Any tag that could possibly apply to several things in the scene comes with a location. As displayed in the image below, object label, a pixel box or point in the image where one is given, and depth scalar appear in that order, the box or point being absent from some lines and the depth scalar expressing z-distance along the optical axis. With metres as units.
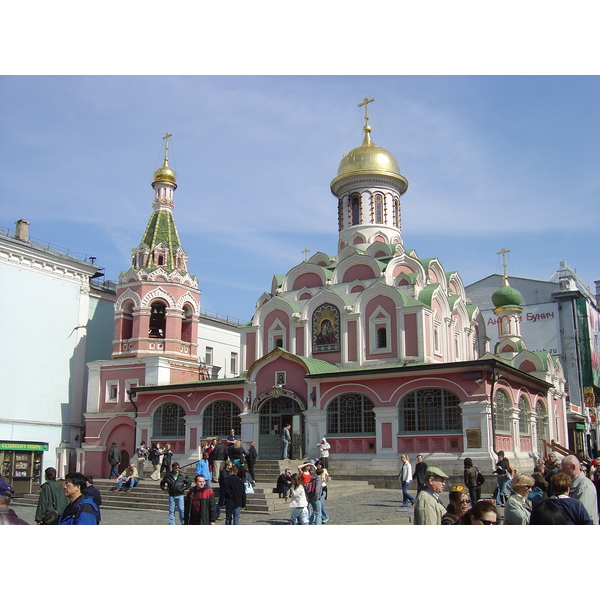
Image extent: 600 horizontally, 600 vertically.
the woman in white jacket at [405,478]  15.72
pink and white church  20.77
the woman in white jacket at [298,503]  12.05
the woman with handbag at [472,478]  12.94
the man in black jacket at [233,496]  11.54
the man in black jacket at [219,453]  18.16
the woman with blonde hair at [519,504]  6.31
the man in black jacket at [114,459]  22.86
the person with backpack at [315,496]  12.53
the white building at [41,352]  27.77
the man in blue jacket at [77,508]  6.27
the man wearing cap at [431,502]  6.50
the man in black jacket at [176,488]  11.86
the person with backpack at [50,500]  8.89
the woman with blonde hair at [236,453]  17.23
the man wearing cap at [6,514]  6.68
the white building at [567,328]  39.34
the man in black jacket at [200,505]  10.29
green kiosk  27.23
